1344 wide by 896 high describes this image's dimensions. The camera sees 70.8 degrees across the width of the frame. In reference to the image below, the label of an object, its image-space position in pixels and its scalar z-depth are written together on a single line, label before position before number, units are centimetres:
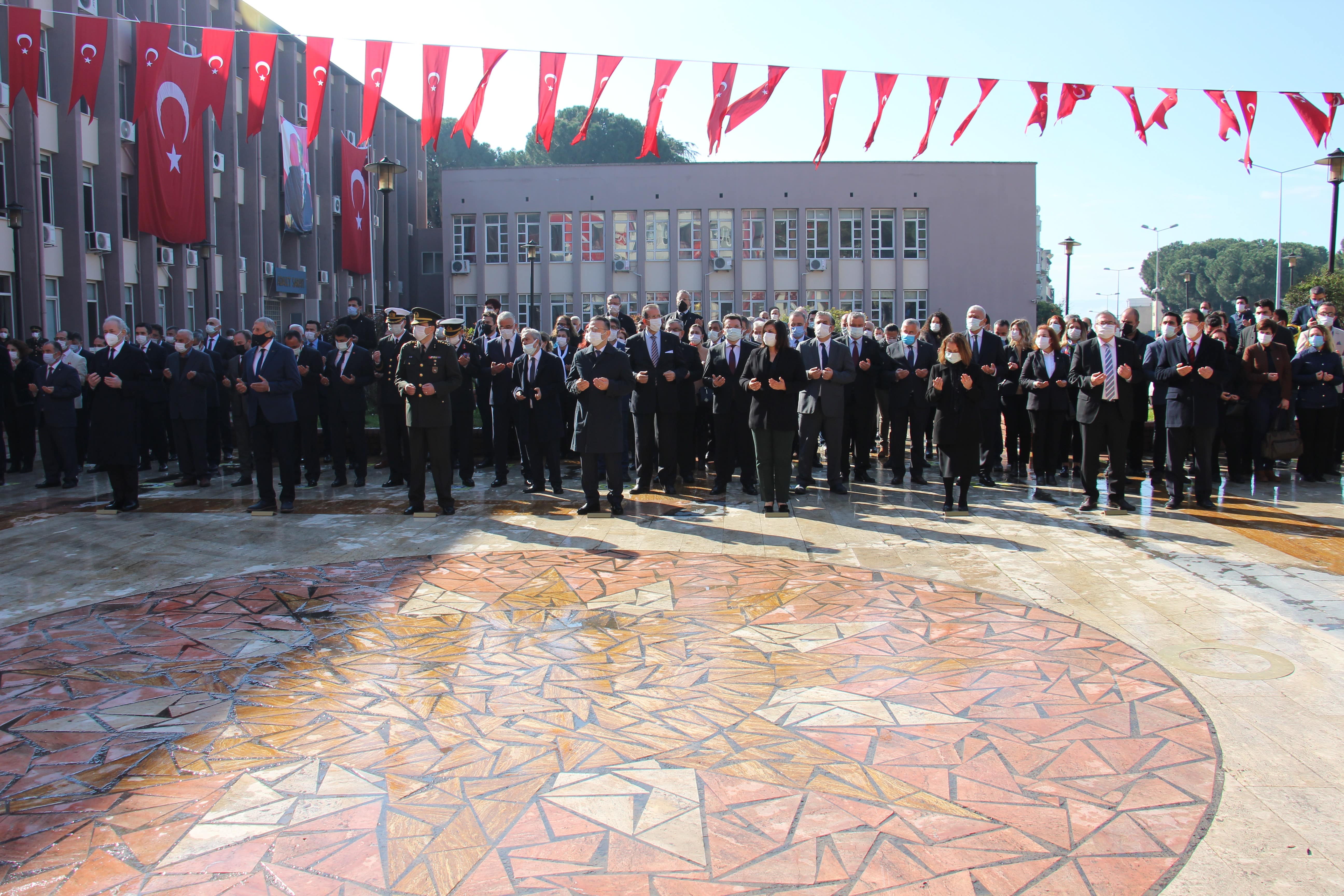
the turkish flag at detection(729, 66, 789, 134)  1308
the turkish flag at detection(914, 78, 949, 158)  1293
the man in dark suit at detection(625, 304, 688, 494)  1134
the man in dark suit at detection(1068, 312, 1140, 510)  997
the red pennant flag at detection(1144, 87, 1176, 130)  1312
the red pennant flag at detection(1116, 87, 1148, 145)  1309
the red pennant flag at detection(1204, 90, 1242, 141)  1313
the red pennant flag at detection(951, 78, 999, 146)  1284
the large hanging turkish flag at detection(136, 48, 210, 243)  2548
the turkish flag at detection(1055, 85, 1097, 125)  1309
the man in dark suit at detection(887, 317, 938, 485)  1214
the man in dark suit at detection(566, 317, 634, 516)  1023
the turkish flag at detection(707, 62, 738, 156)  1288
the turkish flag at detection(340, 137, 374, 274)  4144
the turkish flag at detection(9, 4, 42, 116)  1235
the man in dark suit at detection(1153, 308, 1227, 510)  1018
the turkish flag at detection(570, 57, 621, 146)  1249
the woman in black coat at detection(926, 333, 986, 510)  1005
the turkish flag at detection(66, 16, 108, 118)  1255
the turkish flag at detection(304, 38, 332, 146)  1204
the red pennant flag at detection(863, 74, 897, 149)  1288
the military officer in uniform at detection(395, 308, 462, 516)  1035
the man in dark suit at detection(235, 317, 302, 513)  1048
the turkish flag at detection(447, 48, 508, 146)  1245
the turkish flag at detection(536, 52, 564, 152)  1258
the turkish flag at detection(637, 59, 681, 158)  1270
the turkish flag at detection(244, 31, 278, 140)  1231
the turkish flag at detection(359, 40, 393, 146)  1220
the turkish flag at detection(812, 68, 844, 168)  1302
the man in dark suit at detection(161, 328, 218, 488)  1223
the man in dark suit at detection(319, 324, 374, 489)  1217
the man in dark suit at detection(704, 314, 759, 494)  1170
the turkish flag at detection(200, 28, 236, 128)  1226
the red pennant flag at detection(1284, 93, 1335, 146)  1307
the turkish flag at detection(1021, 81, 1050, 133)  1314
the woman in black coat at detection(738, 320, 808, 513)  1001
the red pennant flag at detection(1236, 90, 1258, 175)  1302
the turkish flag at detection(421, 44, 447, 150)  1245
